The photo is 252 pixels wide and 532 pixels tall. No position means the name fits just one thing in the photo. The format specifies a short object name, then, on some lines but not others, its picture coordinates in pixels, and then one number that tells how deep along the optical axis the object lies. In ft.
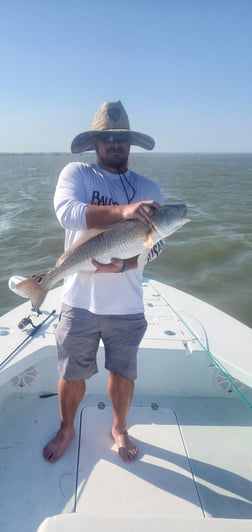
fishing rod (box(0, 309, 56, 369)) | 10.92
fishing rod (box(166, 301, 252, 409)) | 11.08
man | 8.45
